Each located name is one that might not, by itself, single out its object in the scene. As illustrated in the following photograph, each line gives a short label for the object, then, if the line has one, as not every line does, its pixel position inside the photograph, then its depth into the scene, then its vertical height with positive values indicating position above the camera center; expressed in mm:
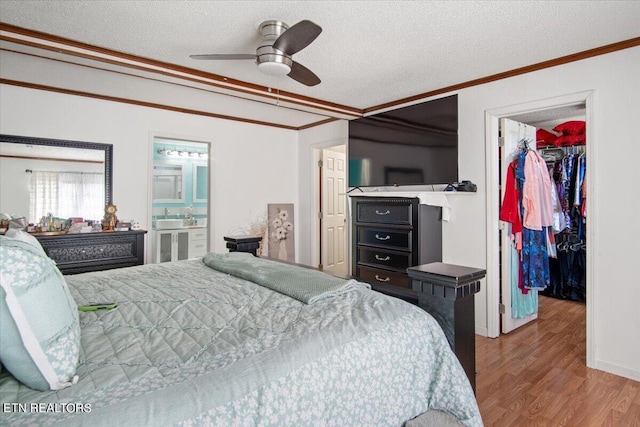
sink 5255 -148
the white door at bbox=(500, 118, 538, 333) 3289 -254
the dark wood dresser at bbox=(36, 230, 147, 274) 3205 -347
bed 835 -429
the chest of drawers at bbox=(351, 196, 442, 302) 3232 -212
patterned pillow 827 -279
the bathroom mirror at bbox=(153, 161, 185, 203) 5652 +525
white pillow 1345 -85
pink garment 3199 +183
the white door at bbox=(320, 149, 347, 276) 5414 +42
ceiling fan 1963 +987
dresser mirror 3318 +500
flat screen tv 3346 +735
